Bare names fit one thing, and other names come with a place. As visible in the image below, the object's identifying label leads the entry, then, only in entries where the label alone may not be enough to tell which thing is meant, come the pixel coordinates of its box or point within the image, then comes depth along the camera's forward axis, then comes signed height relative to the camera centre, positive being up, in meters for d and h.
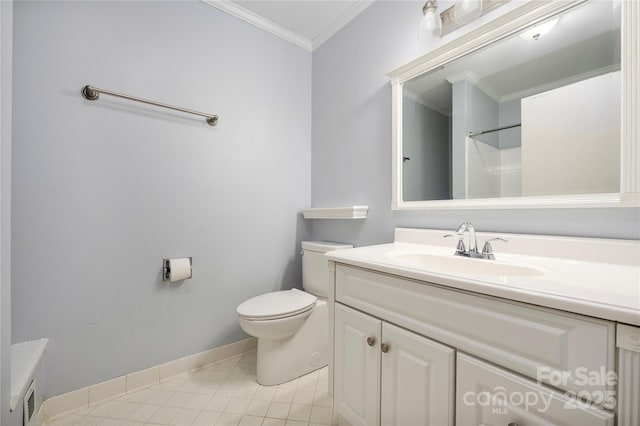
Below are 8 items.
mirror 0.85 +0.41
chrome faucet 0.97 -0.14
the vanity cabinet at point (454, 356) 0.51 -0.38
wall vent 0.94 -0.76
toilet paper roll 1.43 -0.32
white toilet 1.34 -0.65
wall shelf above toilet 1.58 +0.00
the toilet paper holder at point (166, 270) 1.46 -0.33
